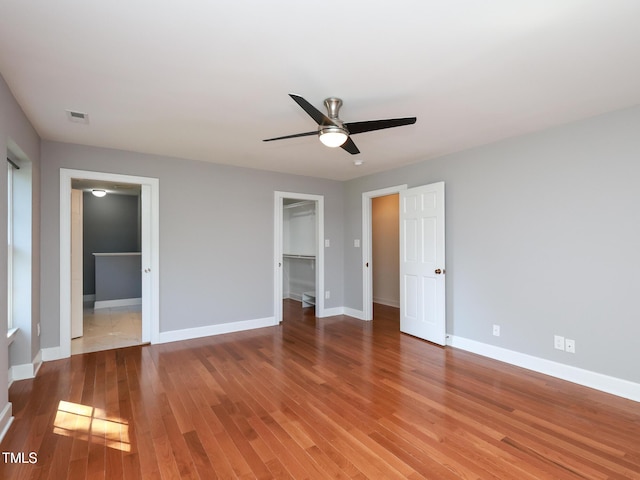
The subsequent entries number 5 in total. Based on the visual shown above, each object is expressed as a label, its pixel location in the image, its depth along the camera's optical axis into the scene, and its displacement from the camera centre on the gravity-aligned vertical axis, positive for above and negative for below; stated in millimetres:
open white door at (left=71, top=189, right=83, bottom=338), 4180 -240
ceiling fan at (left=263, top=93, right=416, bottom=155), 2369 +853
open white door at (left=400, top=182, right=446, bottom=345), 4105 -271
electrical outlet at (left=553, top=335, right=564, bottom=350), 3114 -946
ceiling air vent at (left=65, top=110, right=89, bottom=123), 2865 +1130
